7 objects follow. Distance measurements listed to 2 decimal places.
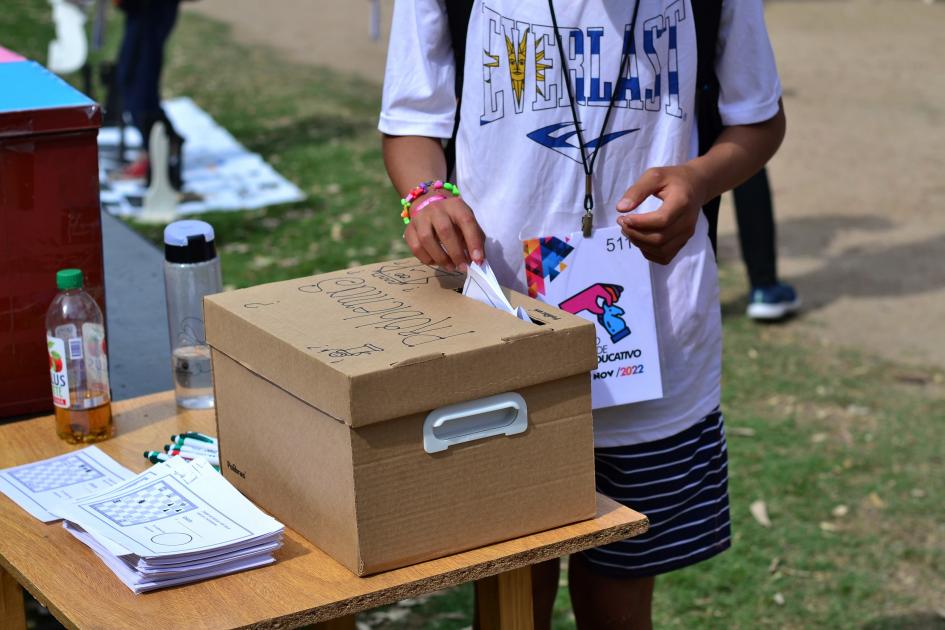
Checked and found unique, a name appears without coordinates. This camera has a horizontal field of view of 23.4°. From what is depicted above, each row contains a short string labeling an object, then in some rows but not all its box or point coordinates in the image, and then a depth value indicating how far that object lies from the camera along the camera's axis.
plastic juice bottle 2.82
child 2.73
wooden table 2.41
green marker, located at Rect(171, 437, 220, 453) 2.78
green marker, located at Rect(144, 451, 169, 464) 2.74
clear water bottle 2.95
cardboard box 2.40
